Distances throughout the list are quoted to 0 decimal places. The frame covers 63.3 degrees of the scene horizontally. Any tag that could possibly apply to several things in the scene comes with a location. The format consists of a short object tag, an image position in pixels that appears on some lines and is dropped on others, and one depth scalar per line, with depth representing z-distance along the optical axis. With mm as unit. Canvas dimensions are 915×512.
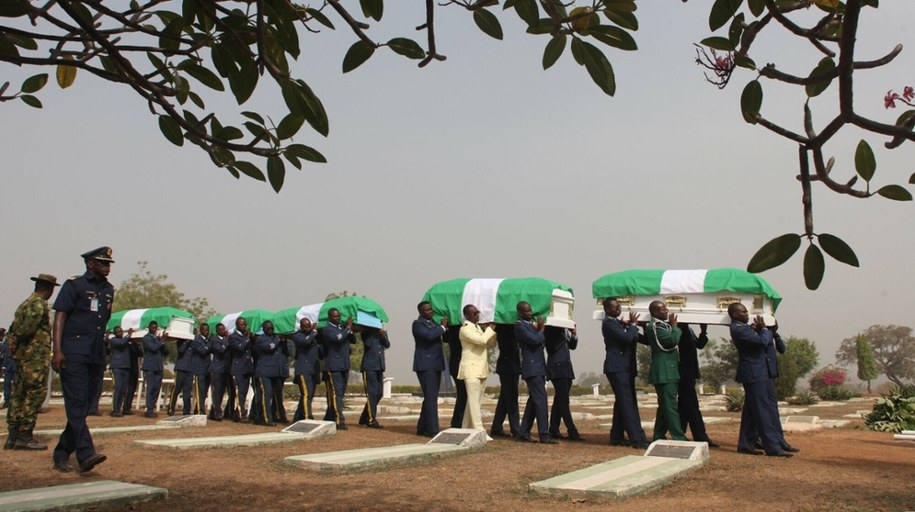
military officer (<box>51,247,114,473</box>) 5898
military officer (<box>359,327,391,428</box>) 11734
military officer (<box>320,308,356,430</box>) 11383
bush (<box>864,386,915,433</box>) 12031
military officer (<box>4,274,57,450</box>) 7539
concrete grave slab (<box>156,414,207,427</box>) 10883
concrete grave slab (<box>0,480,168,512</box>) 4418
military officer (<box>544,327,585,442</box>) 9938
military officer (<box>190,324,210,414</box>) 13750
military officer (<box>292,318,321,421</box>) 11906
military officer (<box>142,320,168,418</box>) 14172
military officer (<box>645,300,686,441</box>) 8695
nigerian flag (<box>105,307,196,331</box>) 15234
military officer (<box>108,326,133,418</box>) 13836
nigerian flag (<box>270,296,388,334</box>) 12141
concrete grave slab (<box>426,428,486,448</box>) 8422
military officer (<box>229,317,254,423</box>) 12844
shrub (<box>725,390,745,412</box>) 17031
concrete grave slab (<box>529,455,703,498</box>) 5332
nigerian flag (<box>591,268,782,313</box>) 8930
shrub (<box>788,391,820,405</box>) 20325
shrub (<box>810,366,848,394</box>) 26562
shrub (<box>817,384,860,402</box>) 24844
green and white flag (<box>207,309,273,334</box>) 13952
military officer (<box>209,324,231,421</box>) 13352
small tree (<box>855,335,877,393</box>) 35378
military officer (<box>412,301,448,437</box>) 10227
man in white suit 9555
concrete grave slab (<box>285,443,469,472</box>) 6379
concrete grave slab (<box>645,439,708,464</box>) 7293
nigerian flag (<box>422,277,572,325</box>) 9742
